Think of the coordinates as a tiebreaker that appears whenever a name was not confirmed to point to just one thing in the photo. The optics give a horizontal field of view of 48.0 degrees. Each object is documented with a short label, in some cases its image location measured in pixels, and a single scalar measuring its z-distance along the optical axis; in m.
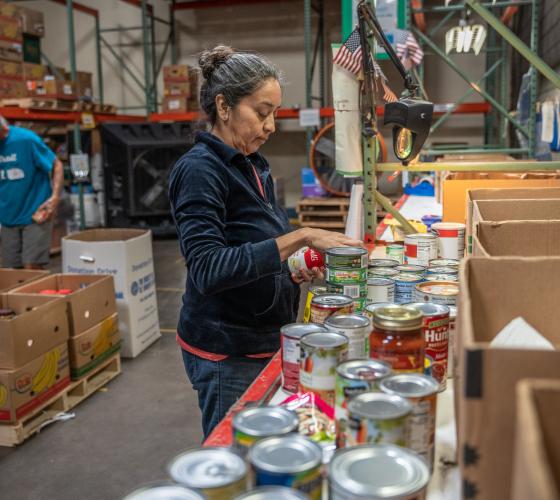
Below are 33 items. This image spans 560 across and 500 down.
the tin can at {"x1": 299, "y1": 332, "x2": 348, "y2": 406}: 1.11
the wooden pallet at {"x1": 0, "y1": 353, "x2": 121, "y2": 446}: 3.17
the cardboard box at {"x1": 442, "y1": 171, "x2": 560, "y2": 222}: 2.71
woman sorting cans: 1.74
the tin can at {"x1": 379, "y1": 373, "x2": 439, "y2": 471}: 0.95
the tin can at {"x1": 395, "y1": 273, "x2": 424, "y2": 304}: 1.66
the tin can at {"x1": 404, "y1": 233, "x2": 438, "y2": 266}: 2.08
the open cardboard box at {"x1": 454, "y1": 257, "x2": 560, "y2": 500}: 0.74
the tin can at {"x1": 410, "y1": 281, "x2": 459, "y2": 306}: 1.48
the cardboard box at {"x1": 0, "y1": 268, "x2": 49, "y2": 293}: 4.09
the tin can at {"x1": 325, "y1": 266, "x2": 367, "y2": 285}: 1.60
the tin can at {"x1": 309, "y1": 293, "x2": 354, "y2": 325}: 1.42
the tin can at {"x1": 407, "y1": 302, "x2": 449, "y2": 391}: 1.28
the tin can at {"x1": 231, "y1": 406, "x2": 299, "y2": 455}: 0.91
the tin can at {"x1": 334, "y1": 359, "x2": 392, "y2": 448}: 0.96
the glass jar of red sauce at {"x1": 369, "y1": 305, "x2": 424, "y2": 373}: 1.09
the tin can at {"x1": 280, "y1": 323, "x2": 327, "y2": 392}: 1.26
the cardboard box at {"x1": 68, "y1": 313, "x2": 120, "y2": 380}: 3.68
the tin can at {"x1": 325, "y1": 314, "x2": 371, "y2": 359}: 1.24
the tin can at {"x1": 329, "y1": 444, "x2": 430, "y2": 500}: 0.73
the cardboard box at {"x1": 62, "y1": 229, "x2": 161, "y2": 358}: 4.24
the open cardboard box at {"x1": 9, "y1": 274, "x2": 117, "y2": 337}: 3.68
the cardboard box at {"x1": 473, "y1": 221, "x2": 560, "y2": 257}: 1.55
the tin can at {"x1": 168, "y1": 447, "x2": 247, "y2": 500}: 0.79
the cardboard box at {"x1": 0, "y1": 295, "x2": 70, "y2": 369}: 3.11
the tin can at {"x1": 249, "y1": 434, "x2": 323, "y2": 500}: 0.79
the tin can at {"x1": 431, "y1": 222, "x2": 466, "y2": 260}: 2.21
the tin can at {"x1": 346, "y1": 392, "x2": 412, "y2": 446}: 0.86
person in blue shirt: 4.66
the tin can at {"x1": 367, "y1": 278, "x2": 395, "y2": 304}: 1.67
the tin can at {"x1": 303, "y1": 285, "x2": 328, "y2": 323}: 1.63
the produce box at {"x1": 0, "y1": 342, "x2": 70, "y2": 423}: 3.12
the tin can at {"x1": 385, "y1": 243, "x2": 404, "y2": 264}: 2.27
